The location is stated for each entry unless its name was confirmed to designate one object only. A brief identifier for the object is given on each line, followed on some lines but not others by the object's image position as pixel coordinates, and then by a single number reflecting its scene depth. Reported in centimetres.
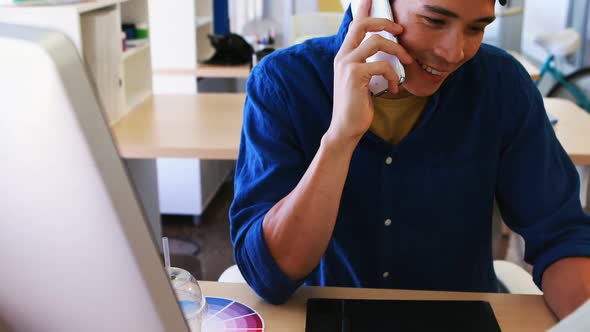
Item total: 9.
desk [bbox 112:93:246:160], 193
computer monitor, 34
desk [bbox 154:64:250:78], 332
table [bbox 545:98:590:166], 195
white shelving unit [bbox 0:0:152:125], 198
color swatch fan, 94
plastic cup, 87
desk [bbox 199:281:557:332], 97
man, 103
